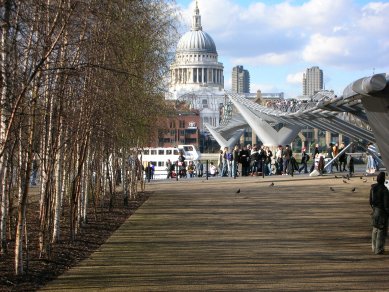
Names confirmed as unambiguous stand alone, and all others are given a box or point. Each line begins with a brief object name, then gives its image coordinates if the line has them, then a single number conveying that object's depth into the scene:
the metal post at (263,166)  39.65
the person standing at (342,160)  41.93
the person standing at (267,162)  41.62
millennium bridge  16.42
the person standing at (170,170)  49.72
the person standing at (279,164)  42.97
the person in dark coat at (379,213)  14.59
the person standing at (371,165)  40.37
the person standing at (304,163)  44.62
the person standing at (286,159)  41.67
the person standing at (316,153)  41.75
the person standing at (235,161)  40.38
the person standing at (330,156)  41.98
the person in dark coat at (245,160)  41.30
